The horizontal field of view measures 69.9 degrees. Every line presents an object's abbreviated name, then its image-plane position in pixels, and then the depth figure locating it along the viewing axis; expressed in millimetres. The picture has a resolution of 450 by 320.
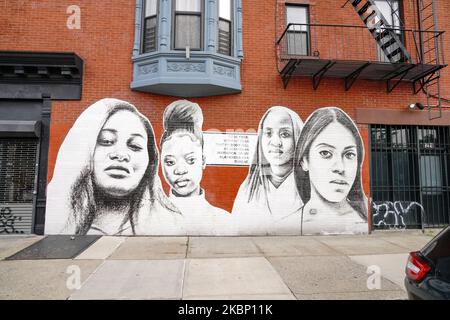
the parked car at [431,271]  2953
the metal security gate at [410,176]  9617
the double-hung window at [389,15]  10023
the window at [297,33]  9812
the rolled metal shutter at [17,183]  8641
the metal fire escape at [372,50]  9055
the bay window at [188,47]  8727
